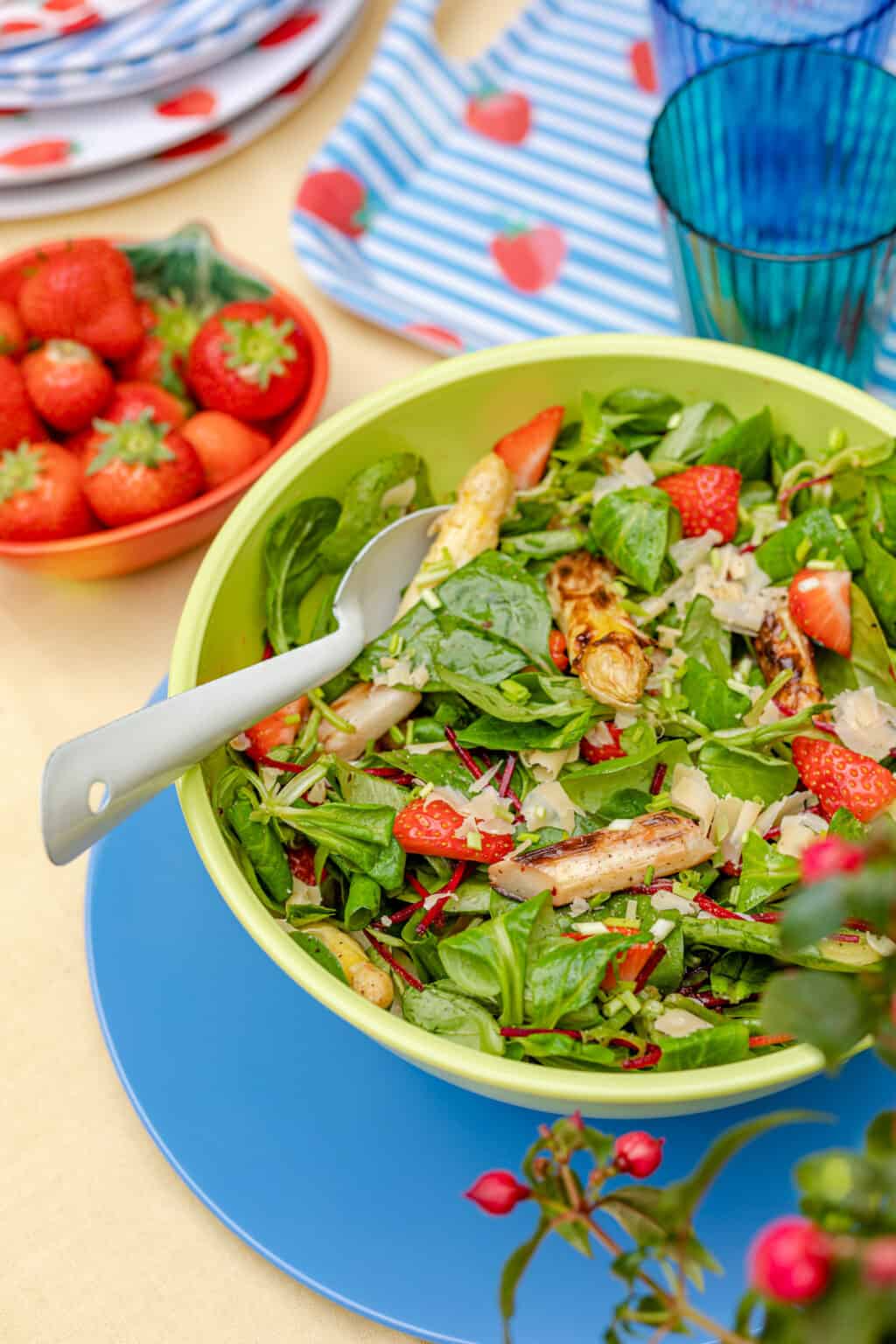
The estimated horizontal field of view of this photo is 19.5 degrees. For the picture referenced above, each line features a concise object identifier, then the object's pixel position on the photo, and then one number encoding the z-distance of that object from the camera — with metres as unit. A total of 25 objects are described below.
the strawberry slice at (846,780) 0.75
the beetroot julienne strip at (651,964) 0.73
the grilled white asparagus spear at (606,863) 0.74
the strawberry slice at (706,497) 0.80
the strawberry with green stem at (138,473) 0.86
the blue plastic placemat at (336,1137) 0.73
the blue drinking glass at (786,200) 0.84
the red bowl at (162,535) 0.85
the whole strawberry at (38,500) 0.86
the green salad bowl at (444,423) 0.76
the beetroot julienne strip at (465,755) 0.77
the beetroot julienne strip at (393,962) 0.74
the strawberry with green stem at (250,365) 0.88
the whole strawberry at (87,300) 0.90
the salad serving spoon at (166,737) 0.69
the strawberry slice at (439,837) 0.75
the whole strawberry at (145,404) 0.89
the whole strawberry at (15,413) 0.88
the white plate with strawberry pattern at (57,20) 0.97
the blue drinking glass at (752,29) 0.89
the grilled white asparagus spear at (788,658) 0.77
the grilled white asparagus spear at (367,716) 0.78
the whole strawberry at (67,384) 0.89
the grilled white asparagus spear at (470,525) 0.80
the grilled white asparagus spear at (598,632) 0.77
